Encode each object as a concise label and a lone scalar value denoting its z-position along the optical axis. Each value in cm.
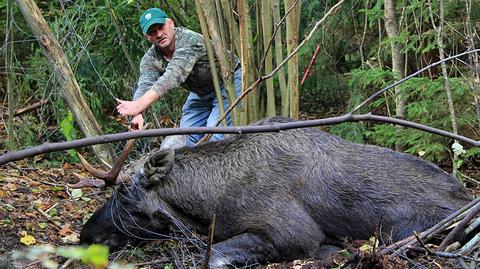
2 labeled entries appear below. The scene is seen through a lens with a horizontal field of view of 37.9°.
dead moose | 549
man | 650
